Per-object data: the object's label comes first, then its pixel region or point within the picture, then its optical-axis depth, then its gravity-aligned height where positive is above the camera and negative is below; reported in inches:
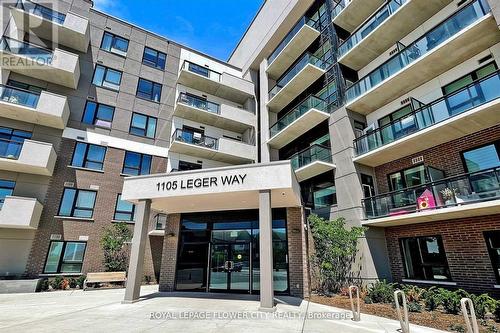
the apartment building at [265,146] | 412.5 +241.7
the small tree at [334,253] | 488.1 -0.1
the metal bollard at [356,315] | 302.9 -71.1
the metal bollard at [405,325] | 245.8 -66.7
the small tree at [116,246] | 621.0 +15.0
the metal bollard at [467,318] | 196.1 -47.2
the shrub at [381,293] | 404.8 -62.7
